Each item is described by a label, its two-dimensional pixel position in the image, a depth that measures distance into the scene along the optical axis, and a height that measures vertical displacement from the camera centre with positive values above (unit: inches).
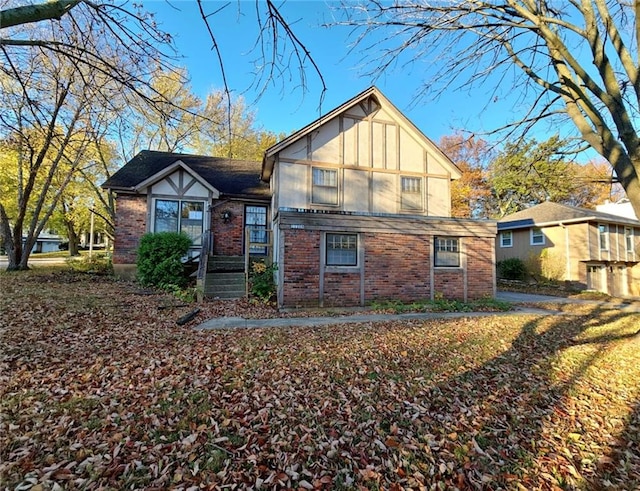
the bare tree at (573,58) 230.4 +163.2
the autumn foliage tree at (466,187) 1107.3 +277.2
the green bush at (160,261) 429.1 -3.8
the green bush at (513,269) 768.3 -22.0
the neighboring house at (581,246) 709.9 +36.7
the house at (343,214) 399.9 +72.6
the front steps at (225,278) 414.0 -28.0
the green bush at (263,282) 404.8 -31.0
